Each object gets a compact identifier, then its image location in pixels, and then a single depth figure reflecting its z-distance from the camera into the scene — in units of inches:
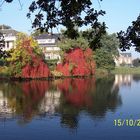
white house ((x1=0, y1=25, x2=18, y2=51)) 1557.2
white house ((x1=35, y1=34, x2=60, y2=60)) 1717.2
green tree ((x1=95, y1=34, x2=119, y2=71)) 1522.0
